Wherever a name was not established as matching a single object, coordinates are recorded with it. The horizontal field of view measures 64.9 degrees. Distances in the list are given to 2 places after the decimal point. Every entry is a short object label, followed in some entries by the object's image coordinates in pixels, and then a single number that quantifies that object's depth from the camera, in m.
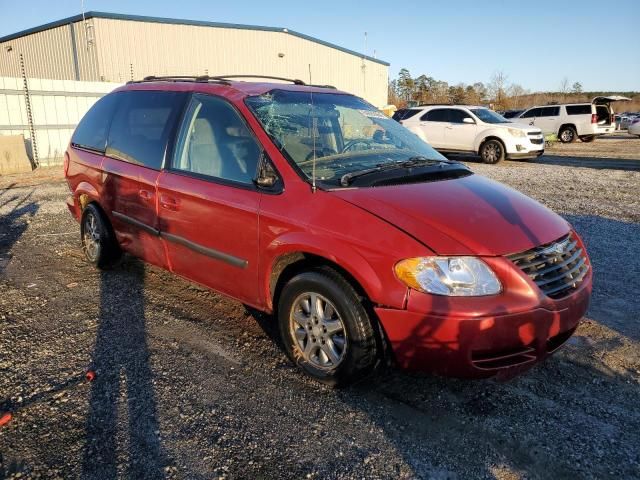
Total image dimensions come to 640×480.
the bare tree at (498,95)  52.27
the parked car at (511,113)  28.72
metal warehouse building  24.55
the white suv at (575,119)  23.73
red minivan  2.61
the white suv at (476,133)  14.98
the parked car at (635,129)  25.20
